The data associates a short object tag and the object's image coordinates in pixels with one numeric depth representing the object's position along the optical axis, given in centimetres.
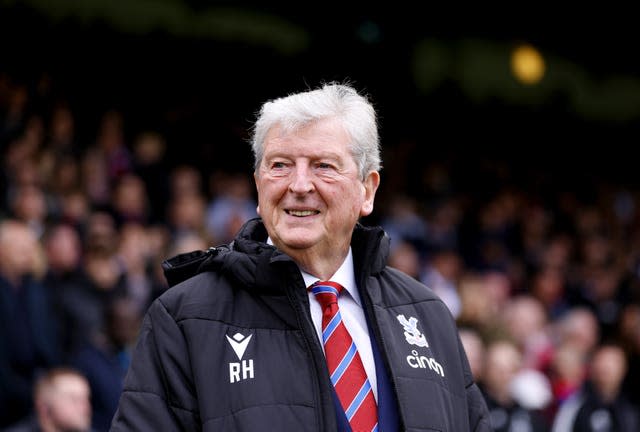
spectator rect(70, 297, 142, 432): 1363
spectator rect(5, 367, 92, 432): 1206
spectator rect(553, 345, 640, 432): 1574
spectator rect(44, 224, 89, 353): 1460
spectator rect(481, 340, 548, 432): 1477
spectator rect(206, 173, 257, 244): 1931
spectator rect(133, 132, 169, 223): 1972
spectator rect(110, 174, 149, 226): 1801
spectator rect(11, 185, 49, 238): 1554
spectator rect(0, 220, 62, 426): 1383
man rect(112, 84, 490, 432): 560
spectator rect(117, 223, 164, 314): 1539
